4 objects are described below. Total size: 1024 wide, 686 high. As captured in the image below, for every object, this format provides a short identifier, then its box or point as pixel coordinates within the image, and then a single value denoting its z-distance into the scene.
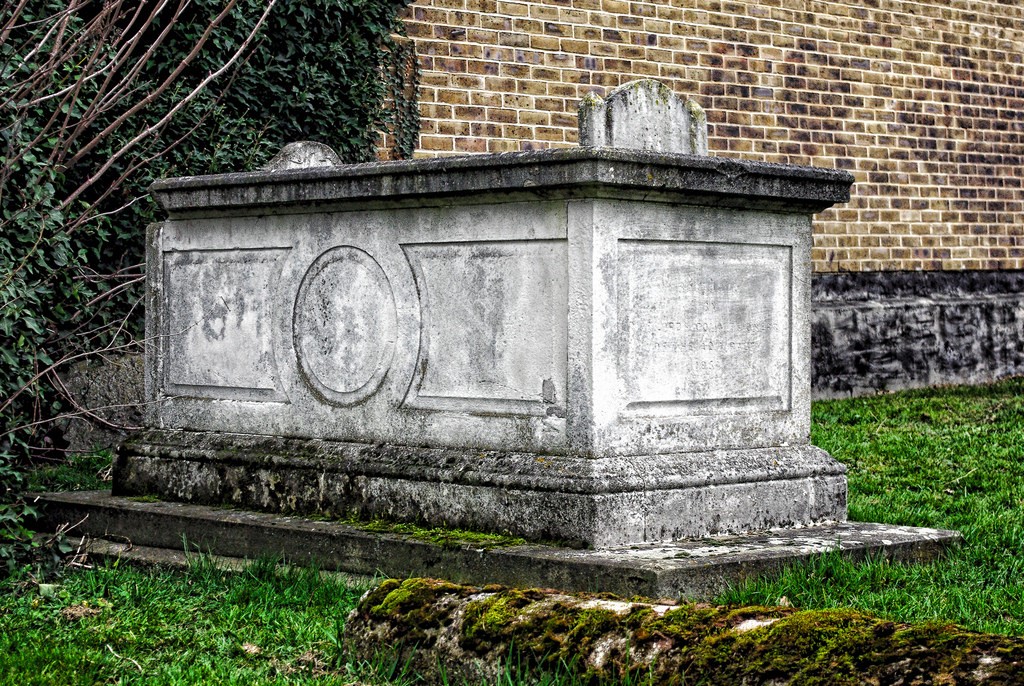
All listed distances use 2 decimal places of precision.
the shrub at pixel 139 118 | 5.25
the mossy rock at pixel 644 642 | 2.63
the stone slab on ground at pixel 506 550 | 4.04
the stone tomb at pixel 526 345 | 4.45
